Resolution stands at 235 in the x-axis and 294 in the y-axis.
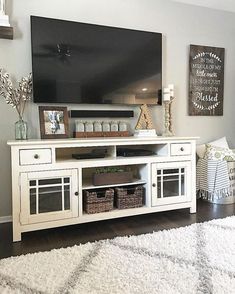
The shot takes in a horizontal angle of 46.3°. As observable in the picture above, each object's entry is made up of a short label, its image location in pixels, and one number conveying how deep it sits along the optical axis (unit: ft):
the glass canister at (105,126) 8.75
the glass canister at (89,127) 8.42
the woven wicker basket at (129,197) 7.74
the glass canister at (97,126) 8.58
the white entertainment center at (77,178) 6.60
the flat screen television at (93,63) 7.91
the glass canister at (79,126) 8.30
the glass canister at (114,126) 8.91
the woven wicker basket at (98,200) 7.37
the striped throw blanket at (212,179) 9.30
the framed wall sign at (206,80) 10.33
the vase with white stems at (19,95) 7.65
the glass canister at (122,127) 9.04
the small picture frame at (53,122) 7.85
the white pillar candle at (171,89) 9.34
